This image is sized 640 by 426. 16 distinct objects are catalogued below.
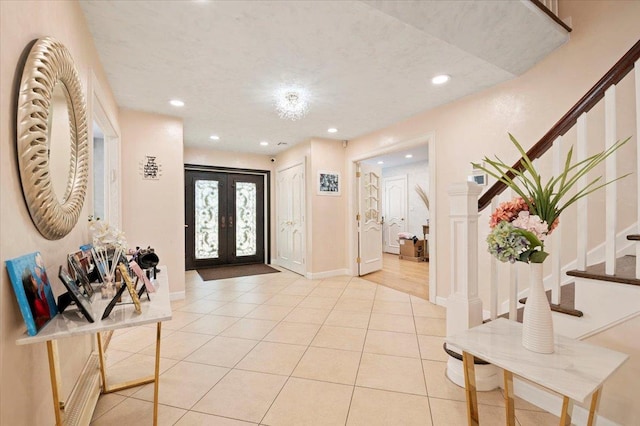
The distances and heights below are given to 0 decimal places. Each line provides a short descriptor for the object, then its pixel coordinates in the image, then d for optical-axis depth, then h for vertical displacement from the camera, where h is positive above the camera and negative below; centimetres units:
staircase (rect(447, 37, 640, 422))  133 -19
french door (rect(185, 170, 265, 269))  561 -11
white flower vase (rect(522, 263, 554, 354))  112 -45
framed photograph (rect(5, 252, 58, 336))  86 -26
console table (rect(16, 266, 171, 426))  94 -42
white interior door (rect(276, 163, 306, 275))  506 -10
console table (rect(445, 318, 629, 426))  94 -58
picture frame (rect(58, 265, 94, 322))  104 -33
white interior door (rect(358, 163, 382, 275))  496 -13
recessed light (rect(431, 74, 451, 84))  261 +130
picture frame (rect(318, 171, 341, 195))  479 +53
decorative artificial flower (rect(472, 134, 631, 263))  114 -5
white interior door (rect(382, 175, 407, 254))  737 +6
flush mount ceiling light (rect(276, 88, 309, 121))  293 +129
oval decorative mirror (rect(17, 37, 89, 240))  95 +32
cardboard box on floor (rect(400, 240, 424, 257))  632 -86
